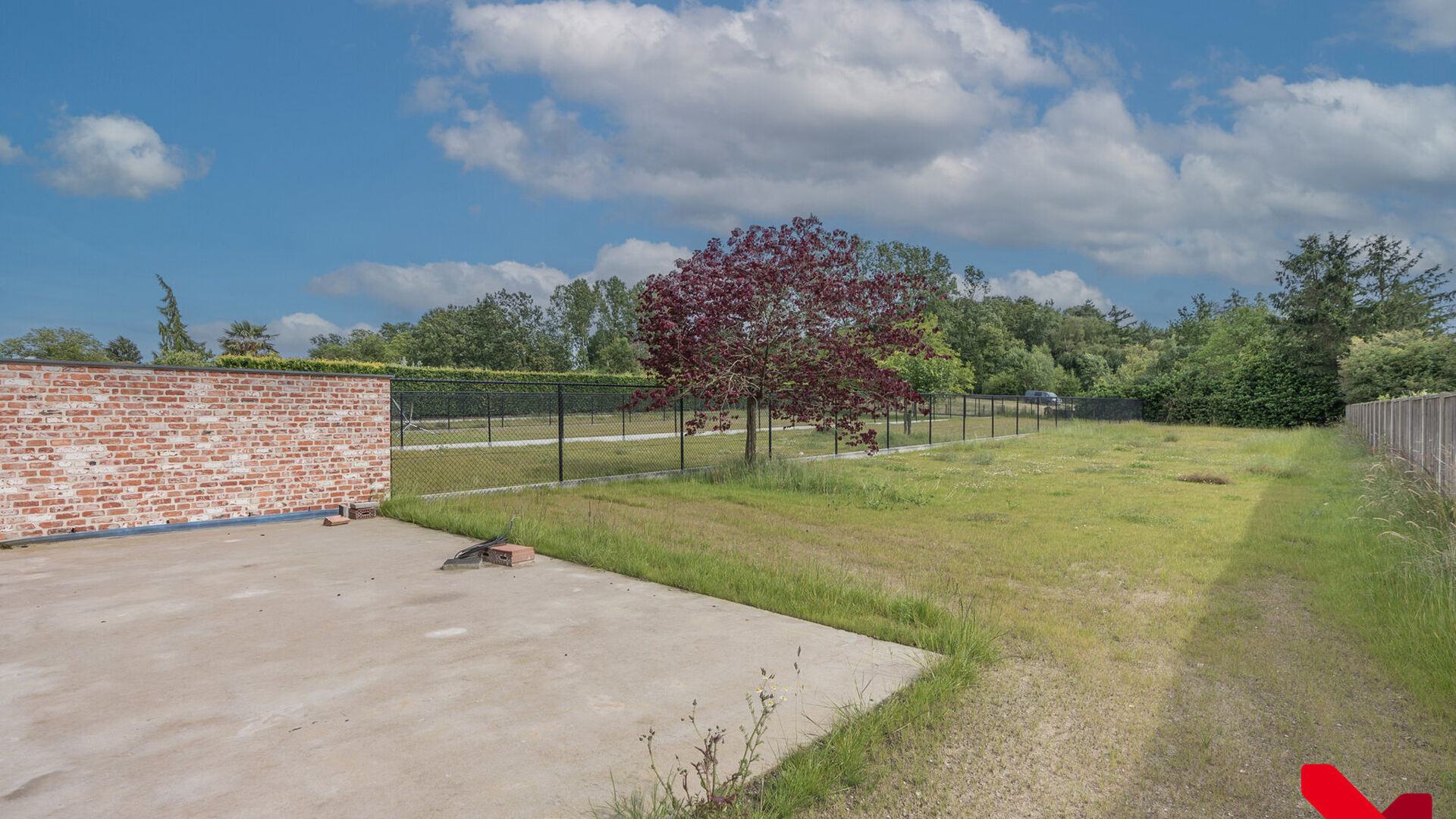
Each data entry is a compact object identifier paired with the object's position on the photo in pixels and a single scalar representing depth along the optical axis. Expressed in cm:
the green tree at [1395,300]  2880
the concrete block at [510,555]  667
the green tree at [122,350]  5794
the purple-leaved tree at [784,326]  1286
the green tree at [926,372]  3127
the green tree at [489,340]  6047
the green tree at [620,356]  5622
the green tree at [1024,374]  5728
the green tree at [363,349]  6575
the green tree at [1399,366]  2058
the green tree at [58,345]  5675
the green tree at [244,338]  4462
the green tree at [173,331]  5088
